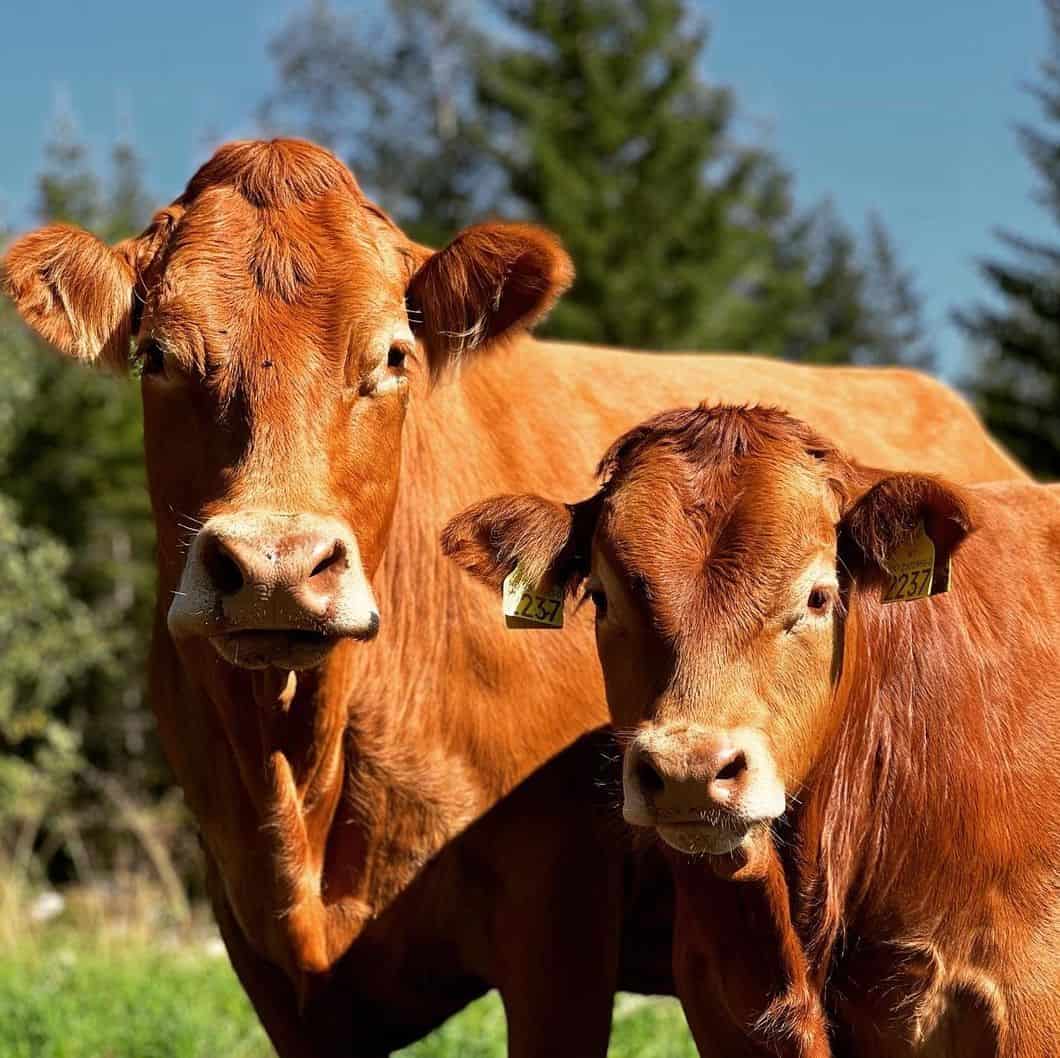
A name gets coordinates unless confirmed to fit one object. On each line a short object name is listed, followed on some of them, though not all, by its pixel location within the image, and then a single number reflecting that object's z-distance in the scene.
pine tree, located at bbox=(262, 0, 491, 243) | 30.52
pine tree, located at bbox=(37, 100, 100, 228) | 28.66
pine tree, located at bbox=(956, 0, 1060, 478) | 28.00
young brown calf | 3.52
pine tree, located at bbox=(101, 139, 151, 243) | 29.17
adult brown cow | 3.88
